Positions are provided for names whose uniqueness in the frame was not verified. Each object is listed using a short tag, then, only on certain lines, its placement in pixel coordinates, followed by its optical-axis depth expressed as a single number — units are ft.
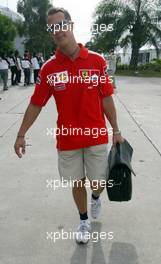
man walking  10.80
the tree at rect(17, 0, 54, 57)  211.82
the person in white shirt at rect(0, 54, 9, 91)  55.98
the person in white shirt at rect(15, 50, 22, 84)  64.03
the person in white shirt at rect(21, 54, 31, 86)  64.91
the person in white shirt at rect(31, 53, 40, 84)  67.41
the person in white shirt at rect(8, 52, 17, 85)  63.82
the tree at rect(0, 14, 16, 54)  142.64
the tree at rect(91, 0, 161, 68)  117.19
